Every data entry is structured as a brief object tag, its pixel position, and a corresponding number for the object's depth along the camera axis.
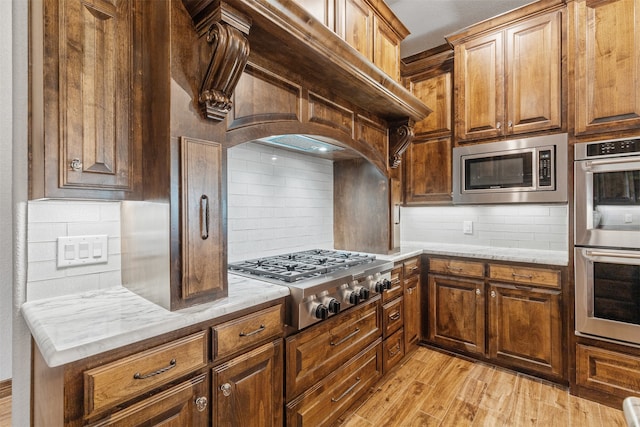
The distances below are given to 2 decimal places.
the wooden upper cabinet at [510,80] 2.37
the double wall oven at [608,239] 1.98
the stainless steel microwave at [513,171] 2.33
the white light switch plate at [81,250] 1.38
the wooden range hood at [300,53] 1.25
